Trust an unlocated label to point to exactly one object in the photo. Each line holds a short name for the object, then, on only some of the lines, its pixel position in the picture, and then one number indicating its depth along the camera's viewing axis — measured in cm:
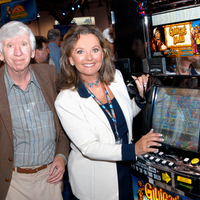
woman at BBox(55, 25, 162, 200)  137
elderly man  142
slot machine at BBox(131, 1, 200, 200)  118
